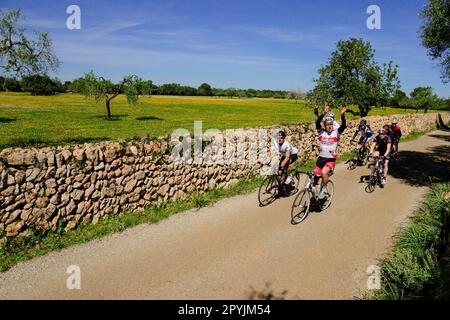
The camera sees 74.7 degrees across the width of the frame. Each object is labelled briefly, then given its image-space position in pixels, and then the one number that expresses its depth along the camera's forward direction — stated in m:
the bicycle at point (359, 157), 15.54
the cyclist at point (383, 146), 11.25
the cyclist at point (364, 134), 15.42
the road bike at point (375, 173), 11.38
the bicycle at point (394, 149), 15.08
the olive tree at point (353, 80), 23.48
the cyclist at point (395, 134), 13.70
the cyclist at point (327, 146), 8.32
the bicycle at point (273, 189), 9.90
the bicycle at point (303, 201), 8.23
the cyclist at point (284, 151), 9.31
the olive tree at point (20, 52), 20.75
